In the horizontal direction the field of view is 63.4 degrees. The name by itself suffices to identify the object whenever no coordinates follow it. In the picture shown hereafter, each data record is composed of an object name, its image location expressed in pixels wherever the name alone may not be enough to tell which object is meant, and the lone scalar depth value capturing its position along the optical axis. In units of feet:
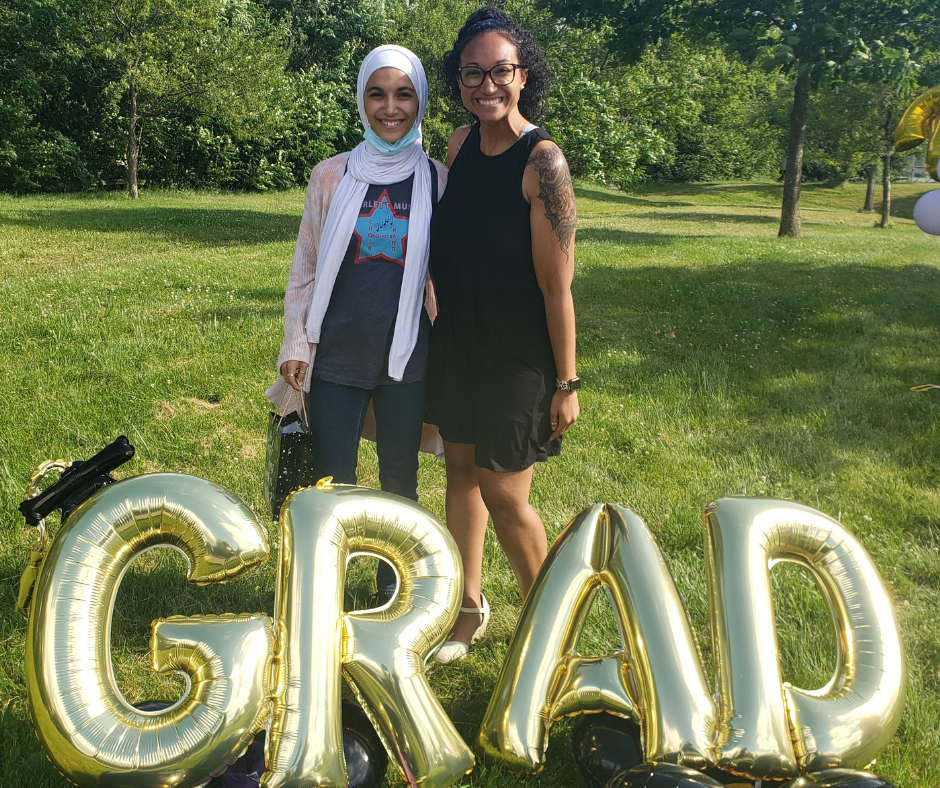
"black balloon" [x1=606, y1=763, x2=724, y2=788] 5.32
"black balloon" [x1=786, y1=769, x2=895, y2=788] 5.58
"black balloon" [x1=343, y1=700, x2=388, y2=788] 6.36
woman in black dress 7.25
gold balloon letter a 5.90
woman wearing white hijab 7.90
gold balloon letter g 5.40
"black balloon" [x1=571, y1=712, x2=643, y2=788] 6.55
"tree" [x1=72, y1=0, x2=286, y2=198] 58.49
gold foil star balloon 13.70
